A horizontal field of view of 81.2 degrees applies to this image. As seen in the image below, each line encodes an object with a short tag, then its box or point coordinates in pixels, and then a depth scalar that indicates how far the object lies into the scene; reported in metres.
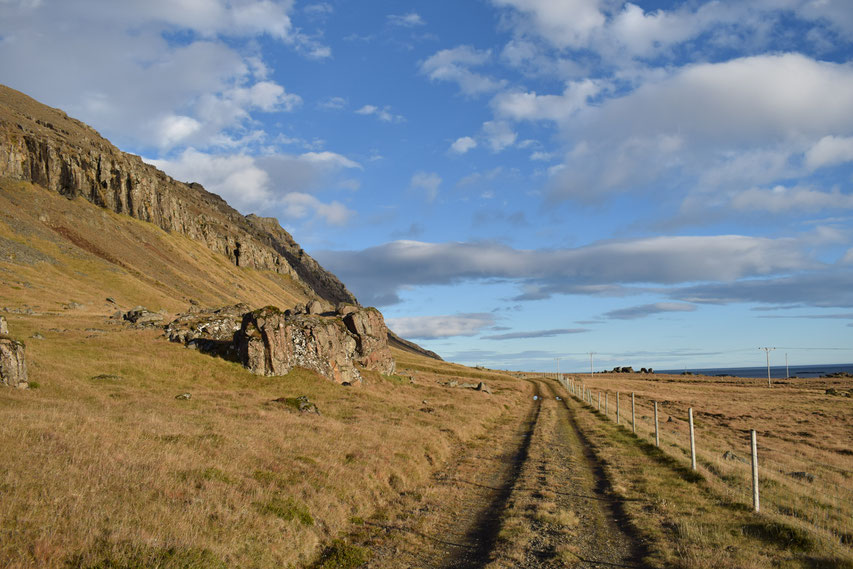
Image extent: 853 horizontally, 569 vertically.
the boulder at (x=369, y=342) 53.94
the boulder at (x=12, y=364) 22.33
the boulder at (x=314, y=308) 71.25
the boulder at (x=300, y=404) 28.02
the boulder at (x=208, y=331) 38.78
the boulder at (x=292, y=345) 37.16
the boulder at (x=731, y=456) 23.33
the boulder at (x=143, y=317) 49.46
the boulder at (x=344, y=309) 57.81
